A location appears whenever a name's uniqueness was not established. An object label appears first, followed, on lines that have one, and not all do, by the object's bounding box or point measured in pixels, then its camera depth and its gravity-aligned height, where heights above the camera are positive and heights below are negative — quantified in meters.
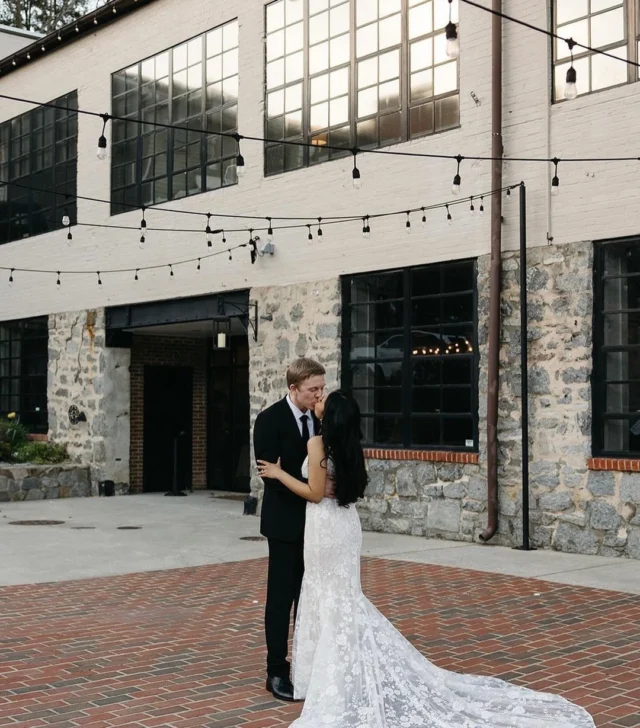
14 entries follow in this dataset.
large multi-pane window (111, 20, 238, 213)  14.92 +4.24
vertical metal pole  10.56 +0.21
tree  29.12 +11.03
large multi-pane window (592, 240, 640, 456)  10.06 +0.42
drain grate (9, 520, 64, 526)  13.27 -1.79
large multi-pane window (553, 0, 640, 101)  10.14 +3.64
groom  5.27 -0.60
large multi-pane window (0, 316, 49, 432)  18.83 +0.36
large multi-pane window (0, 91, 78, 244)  18.27 +4.18
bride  4.69 -1.30
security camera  13.74 +1.96
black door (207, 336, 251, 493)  18.02 -0.54
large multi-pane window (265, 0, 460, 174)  11.99 +4.05
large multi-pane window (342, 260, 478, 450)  11.50 +0.44
